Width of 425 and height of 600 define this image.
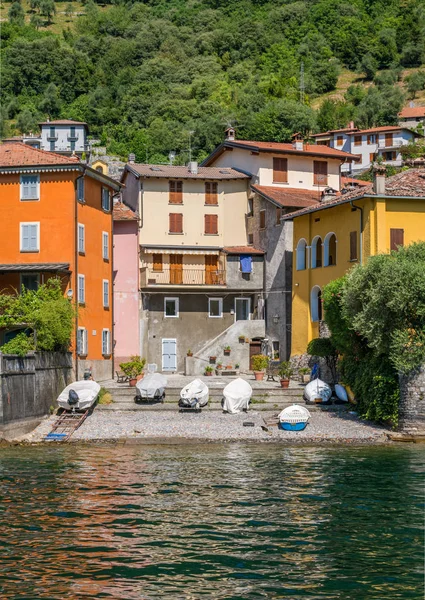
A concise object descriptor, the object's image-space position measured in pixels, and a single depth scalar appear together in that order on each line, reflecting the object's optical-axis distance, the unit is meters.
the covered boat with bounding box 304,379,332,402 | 44.62
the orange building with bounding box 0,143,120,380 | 49.12
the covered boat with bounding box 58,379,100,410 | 42.81
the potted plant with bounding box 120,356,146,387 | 49.53
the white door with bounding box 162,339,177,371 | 59.94
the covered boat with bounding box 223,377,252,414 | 43.31
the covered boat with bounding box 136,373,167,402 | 44.38
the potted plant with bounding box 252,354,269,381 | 53.38
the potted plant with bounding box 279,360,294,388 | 47.59
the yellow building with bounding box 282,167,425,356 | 46.72
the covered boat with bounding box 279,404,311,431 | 39.66
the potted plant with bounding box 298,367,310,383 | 50.25
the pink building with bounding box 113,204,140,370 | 59.88
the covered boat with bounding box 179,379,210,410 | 43.75
